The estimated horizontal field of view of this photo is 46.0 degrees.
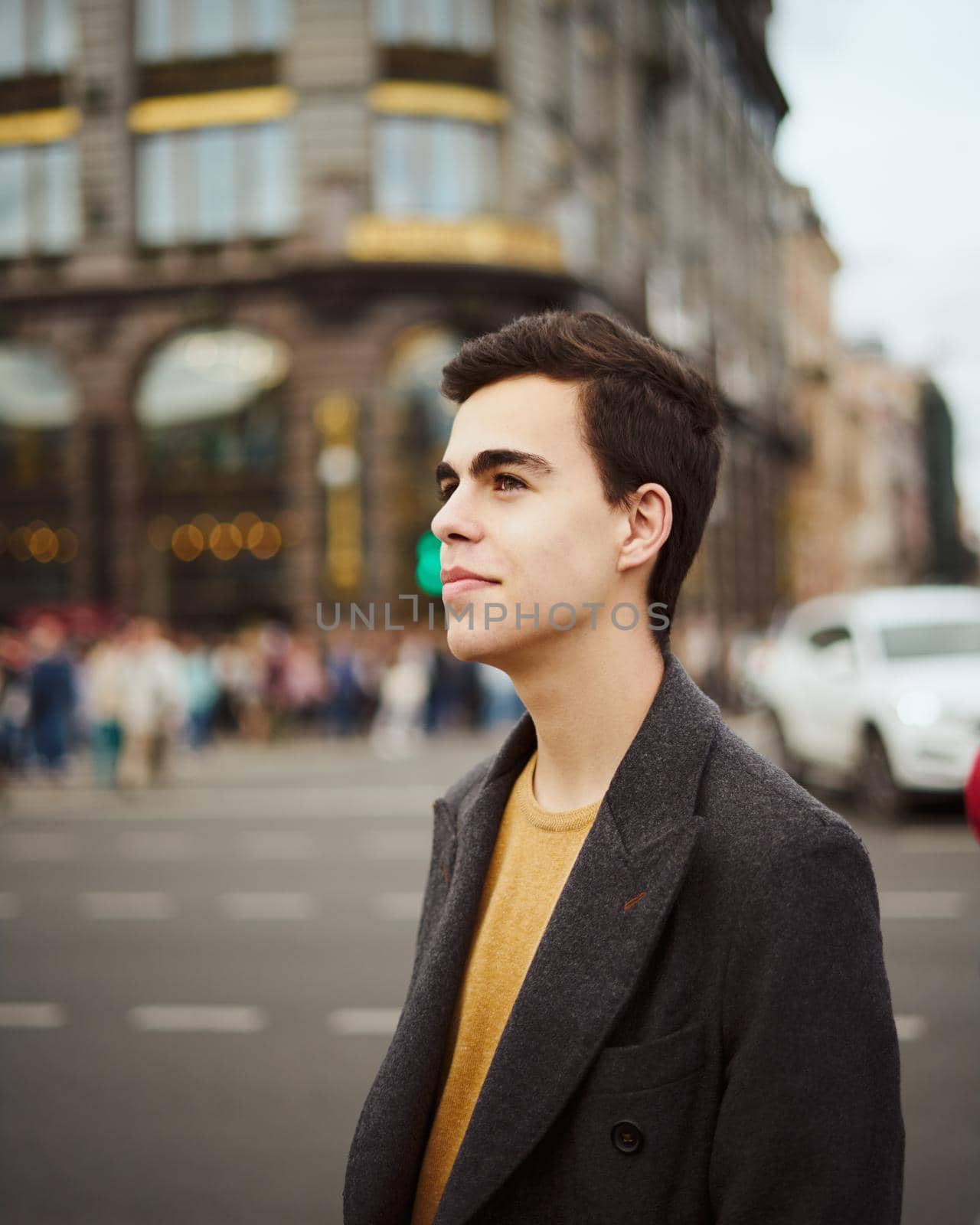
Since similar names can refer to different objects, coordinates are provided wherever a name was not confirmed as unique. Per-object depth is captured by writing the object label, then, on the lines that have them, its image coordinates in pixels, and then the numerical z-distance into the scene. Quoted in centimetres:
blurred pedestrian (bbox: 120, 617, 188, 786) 1438
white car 926
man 134
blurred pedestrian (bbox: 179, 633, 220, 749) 1933
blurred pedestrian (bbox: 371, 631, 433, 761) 1905
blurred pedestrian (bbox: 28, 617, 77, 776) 1473
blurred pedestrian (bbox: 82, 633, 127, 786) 1431
